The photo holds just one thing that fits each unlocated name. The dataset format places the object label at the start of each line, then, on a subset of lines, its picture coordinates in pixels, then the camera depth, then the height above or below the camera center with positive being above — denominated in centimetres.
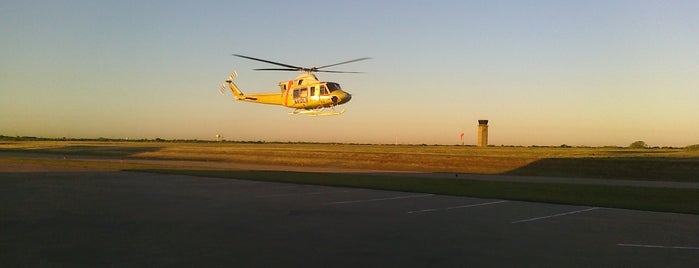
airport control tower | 7419 +284
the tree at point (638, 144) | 8388 +200
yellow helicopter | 4416 +430
